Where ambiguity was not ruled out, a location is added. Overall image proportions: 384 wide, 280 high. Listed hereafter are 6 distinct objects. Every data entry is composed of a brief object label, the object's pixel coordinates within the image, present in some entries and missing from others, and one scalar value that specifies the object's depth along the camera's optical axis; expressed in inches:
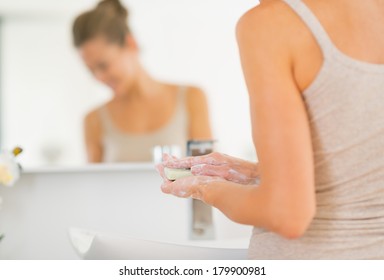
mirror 102.8
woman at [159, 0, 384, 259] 48.1
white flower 85.0
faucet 85.7
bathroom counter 88.8
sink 70.1
